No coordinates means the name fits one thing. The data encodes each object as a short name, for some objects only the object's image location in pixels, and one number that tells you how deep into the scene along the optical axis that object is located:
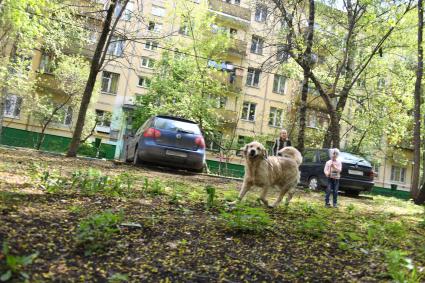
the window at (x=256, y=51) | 38.71
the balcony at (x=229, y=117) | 35.25
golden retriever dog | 6.65
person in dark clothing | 11.13
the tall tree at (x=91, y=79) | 11.98
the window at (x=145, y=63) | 37.06
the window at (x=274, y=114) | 38.29
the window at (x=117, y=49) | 33.94
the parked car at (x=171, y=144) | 11.30
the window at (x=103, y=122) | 34.43
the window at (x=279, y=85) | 40.03
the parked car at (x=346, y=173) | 13.91
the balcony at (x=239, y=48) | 37.56
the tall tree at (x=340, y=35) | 15.28
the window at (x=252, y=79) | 39.44
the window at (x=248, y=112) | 39.12
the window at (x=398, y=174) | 44.00
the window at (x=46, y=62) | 32.59
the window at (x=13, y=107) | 29.90
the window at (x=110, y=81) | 36.25
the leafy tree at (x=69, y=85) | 26.34
